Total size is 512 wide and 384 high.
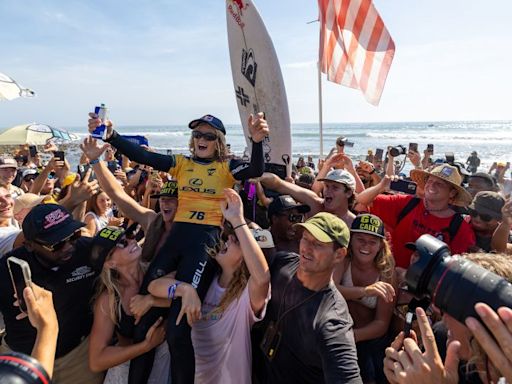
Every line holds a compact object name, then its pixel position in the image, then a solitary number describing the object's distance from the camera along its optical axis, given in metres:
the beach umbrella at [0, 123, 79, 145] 10.31
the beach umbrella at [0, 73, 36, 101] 5.55
